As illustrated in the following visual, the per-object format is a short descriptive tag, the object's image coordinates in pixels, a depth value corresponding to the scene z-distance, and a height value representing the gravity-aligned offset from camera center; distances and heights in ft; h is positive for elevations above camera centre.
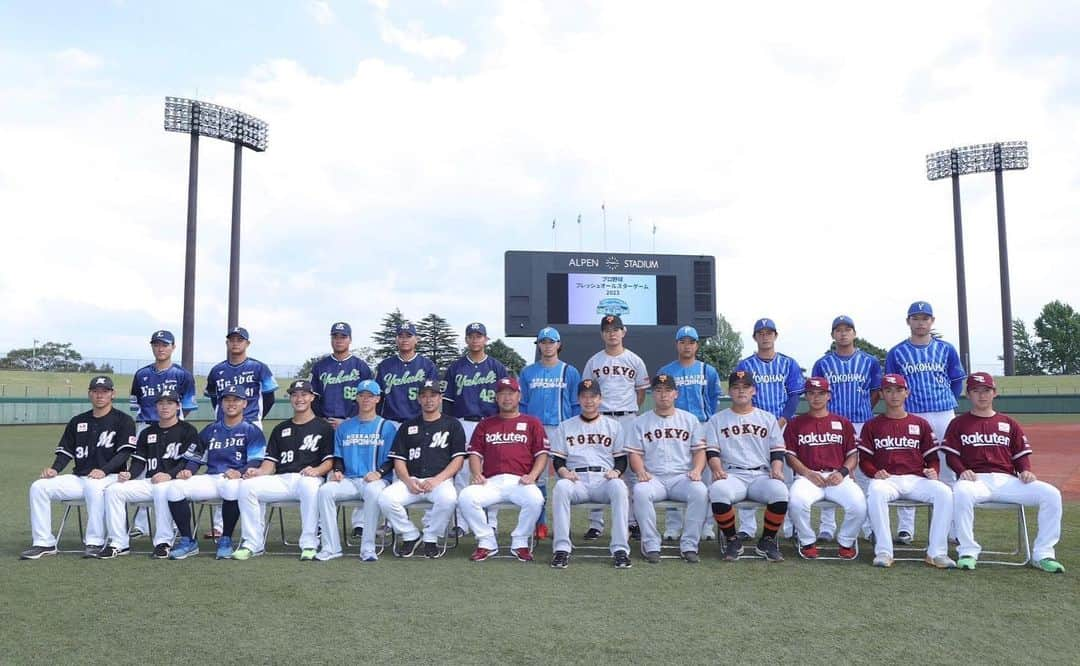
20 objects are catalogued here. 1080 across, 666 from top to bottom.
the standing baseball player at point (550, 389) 24.56 -0.02
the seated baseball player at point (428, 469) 21.26 -2.18
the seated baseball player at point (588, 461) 20.35 -1.97
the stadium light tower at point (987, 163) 137.90 +38.15
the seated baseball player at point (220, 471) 21.57 -2.27
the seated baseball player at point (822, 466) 20.30 -2.07
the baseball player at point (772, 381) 23.71 +0.19
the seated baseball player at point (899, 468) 19.58 -2.09
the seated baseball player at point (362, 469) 20.98 -2.21
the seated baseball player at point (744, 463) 20.57 -2.01
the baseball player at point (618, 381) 24.62 +0.21
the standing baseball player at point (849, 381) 23.62 +0.18
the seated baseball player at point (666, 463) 20.47 -2.00
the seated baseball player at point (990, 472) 19.06 -2.13
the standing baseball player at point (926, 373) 22.71 +0.39
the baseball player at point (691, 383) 23.73 +0.14
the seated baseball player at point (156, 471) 21.47 -2.28
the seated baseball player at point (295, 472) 21.26 -2.27
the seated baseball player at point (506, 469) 20.84 -2.18
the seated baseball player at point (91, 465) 21.43 -2.10
